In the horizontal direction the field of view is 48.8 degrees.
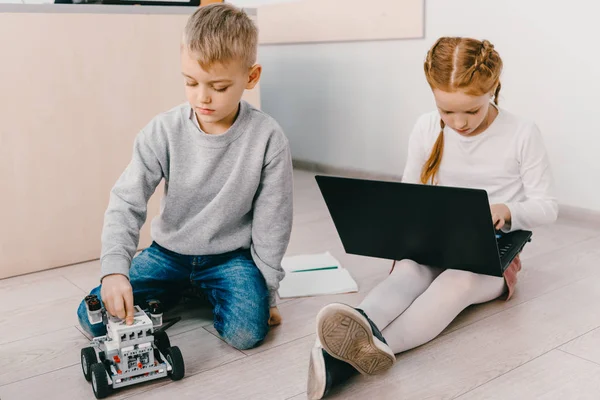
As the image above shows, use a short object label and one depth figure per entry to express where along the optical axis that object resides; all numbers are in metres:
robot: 1.04
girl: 1.03
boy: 1.17
